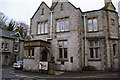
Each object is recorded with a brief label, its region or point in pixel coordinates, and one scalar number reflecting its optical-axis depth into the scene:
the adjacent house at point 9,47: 21.75
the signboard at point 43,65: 11.10
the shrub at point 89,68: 11.85
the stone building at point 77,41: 12.08
